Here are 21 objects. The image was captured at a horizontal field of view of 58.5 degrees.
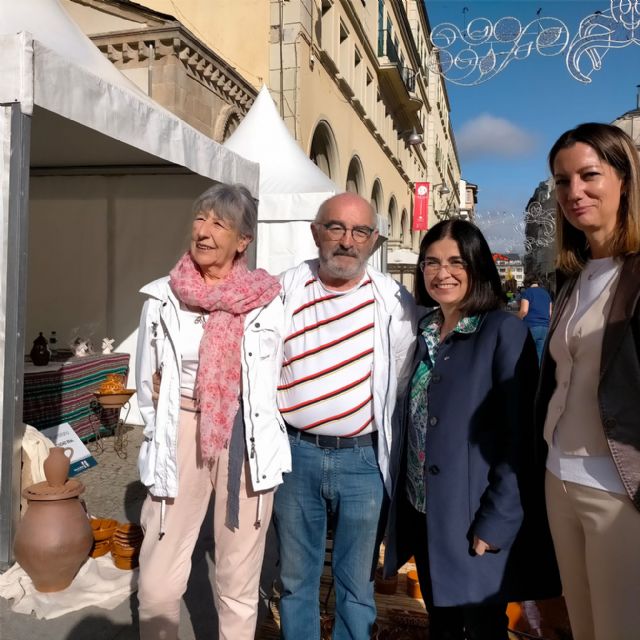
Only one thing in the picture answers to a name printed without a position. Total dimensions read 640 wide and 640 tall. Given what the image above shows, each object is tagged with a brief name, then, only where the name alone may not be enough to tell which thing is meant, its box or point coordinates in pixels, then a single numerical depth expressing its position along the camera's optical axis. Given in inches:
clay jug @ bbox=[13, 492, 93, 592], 113.6
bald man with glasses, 84.7
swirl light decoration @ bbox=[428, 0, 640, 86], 172.1
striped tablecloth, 197.8
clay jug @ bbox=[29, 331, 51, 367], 207.8
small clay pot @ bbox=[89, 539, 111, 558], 127.8
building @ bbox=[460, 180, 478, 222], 2789.4
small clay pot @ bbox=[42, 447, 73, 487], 118.3
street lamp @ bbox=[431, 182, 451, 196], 1474.7
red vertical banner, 1103.0
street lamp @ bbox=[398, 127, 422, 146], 856.9
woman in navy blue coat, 71.9
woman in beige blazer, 58.4
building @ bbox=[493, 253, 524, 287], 2008.1
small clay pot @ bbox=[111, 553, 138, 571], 124.5
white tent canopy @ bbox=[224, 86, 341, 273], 234.7
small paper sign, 184.9
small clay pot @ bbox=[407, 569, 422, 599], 117.2
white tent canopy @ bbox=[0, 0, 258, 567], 116.0
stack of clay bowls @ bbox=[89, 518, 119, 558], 128.0
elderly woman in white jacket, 83.0
